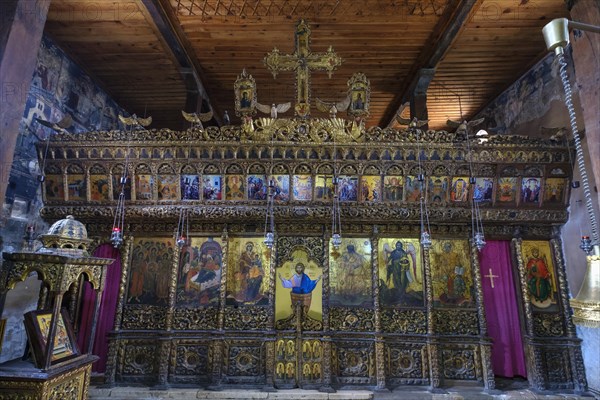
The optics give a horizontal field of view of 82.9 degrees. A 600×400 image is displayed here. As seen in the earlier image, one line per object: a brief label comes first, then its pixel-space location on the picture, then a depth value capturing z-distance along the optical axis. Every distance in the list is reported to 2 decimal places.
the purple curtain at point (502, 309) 5.46
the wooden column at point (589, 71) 3.46
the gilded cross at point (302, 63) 5.38
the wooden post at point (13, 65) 2.98
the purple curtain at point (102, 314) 5.46
